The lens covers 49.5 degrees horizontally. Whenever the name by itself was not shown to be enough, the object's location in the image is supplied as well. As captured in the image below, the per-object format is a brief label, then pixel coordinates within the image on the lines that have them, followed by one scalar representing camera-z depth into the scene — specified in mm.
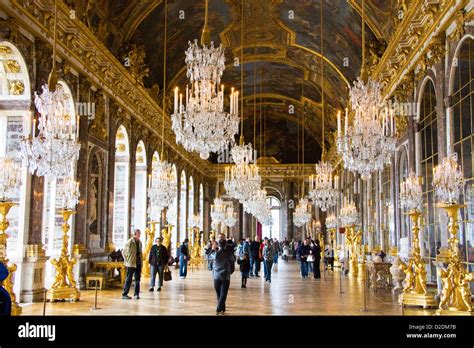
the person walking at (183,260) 17547
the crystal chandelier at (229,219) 29062
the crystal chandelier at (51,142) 8617
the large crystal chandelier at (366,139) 8250
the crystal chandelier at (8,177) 8617
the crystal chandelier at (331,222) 26078
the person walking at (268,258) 14992
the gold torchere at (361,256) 16869
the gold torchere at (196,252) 24755
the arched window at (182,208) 29109
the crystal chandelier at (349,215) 19031
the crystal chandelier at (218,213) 25984
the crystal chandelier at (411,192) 10195
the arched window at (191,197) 32594
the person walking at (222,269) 8844
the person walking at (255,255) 16875
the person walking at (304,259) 17828
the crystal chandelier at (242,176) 13766
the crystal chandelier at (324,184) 15797
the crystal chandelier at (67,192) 11094
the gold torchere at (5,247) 8309
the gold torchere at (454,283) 8297
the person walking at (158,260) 12656
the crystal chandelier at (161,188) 16156
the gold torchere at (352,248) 19094
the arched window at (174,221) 25531
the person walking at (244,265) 13664
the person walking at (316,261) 17516
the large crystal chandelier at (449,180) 8344
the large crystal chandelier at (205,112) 8594
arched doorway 40031
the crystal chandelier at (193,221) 27562
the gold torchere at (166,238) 18642
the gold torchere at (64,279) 10648
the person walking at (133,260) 11008
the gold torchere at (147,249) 17609
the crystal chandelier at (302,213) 25406
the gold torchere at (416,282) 9844
